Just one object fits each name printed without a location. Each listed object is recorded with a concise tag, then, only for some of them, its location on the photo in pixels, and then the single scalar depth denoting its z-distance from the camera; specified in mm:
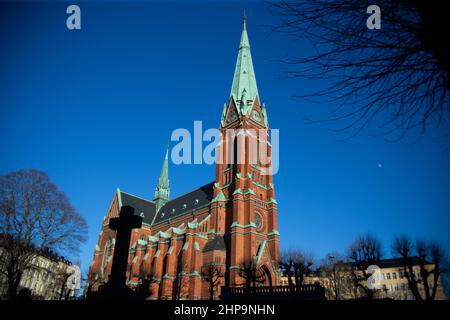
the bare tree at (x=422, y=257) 20867
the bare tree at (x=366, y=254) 26281
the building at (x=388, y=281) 43344
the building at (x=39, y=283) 20719
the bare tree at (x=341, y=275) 42362
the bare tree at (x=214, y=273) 32438
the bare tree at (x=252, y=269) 30134
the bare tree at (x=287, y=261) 25223
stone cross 12391
